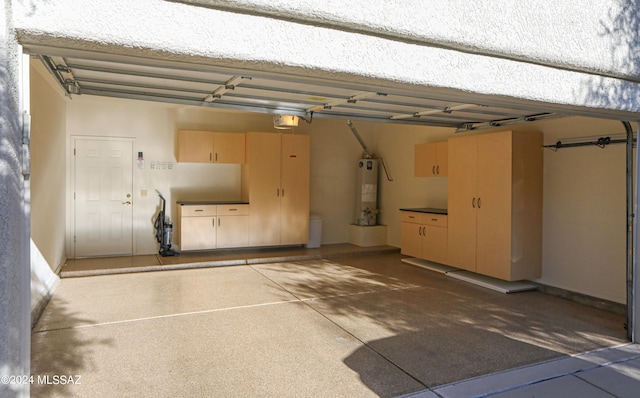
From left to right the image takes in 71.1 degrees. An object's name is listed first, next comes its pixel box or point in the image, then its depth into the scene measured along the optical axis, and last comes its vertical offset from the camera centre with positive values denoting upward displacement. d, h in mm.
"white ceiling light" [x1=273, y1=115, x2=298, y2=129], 7242 +1226
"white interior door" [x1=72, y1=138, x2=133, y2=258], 7770 -12
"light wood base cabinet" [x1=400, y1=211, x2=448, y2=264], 7336 -693
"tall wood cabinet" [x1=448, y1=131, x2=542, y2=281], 6121 -137
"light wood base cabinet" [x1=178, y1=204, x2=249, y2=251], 8062 -565
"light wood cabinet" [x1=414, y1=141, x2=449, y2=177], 7719 +641
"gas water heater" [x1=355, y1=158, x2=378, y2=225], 9711 +121
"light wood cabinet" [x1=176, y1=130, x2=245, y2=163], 8203 +917
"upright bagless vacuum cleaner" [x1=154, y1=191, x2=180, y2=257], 8078 -667
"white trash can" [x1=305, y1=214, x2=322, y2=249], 9375 -783
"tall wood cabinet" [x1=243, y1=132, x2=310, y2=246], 8562 +155
